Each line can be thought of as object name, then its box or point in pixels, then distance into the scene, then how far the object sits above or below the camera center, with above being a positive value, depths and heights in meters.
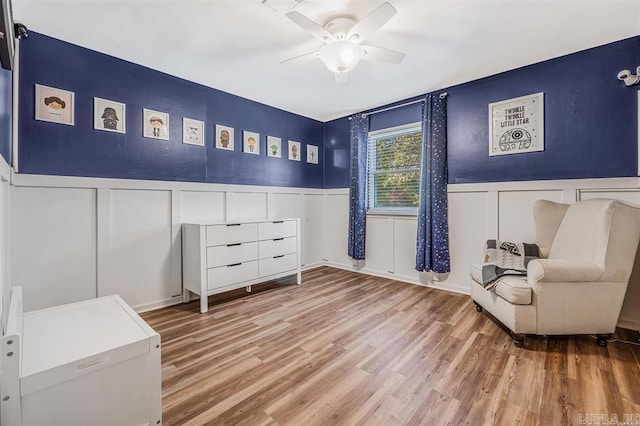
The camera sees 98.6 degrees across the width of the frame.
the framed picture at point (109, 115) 2.39 +0.88
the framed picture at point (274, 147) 3.77 +0.93
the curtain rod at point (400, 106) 3.19 +1.40
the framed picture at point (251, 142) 3.49 +0.92
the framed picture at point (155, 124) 2.65 +0.89
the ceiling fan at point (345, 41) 1.74 +1.23
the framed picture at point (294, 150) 4.05 +0.93
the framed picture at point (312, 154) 4.34 +0.94
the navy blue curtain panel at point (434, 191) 3.19 +0.25
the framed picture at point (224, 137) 3.22 +0.91
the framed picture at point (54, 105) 2.14 +0.88
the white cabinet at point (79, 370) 0.89 -0.56
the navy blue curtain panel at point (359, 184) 3.93 +0.41
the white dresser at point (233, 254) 2.65 -0.43
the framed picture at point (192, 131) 2.93 +0.90
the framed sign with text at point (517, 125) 2.66 +0.87
